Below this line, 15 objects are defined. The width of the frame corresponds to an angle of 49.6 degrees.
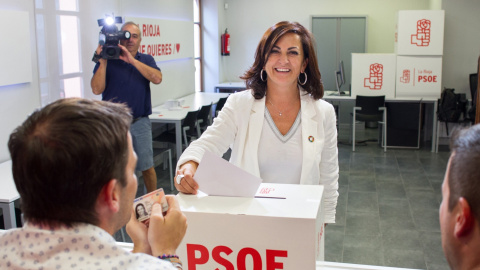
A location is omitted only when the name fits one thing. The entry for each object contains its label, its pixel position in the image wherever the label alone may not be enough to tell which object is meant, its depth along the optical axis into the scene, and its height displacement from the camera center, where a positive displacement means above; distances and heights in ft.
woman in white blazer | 7.04 -1.00
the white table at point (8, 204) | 9.92 -2.88
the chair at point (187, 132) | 19.47 -3.10
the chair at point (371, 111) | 24.71 -2.93
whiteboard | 13.01 +0.09
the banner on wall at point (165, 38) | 21.07 +0.55
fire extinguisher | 31.95 +0.42
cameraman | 14.97 -0.93
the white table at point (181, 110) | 18.79 -2.41
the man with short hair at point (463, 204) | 2.65 -0.81
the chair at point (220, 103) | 23.45 -2.36
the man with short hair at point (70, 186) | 2.76 -0.73
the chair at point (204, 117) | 21.30 -2.74
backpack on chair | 24.62 -2.75
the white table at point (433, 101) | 24.71 -2.49
